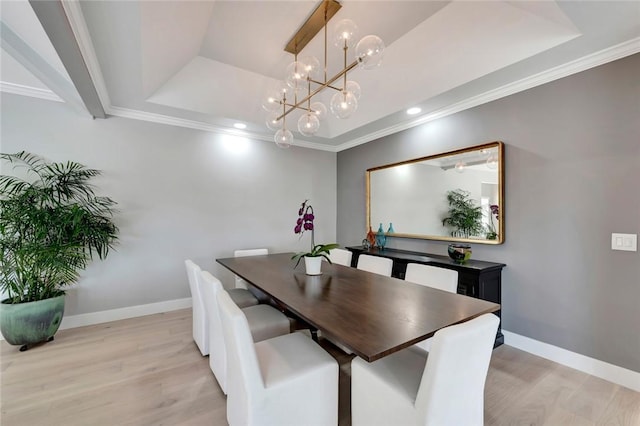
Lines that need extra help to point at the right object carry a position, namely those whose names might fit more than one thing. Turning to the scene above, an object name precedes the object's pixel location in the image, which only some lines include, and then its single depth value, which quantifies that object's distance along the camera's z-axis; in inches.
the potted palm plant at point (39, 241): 100.5
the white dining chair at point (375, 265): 104.7
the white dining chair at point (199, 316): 91.0
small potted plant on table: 90.4
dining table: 46.1
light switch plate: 80.4
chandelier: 68.7
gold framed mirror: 112.0
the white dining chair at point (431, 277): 81.4
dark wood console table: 101.0
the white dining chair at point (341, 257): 124.0
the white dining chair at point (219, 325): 70.0
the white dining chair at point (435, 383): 41.8
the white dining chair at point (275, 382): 49.9
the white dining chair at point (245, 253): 130.9
